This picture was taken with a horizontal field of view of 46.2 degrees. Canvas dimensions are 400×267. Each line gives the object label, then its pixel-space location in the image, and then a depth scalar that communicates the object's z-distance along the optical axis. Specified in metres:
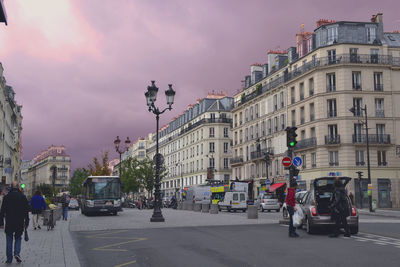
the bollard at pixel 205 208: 38.26
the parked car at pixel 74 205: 54.56
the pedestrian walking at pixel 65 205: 25.87
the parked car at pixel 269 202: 38.34
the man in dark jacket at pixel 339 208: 12.95
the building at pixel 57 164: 170.88
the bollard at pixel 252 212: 24.29
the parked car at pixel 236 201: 40.26
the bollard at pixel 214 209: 33.81
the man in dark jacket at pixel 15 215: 9.05
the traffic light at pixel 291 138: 17.69
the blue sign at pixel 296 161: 18.35
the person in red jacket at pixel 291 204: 13.45
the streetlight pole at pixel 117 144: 41.33
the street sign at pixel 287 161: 17.66
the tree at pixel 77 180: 100.00
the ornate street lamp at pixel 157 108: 22.52
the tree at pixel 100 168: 63.88
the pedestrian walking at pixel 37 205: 18.30
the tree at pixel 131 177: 82.62
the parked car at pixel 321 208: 13.93
